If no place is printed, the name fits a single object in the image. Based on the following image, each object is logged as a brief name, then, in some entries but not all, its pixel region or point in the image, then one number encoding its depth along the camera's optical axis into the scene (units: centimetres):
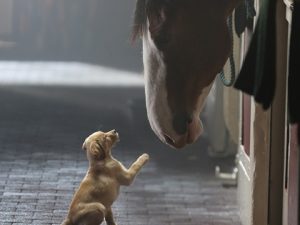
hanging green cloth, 384
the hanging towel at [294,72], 392
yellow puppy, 520
